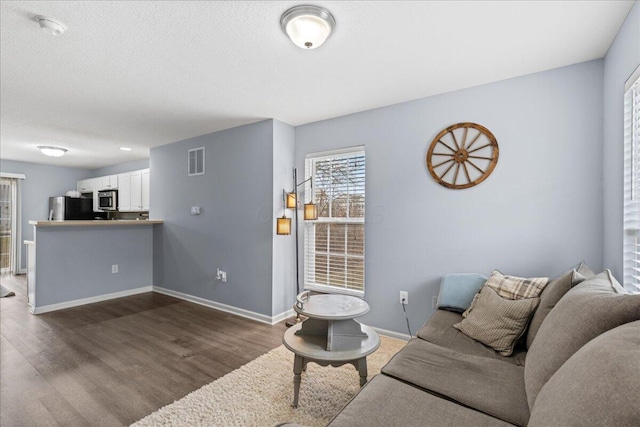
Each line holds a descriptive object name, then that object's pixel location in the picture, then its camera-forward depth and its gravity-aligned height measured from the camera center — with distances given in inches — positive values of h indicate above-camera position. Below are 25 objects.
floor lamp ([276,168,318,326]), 136.4 -0.5
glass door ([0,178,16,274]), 249.3 -11.1
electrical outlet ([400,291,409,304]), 119.3 -33.0
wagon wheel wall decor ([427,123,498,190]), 104.1 +20.5
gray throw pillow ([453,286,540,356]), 70.3 -26.3
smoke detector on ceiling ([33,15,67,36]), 70.0 +44.1
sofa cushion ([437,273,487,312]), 95.1 -24.4
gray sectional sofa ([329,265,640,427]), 28.2 -24.0
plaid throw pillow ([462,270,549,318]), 77.7 -19.7
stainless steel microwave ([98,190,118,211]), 240.4 +10.1
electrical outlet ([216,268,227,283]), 159.0 -32.7
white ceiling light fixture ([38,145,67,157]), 196.3 +40.8
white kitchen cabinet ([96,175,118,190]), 241.9 +24.7
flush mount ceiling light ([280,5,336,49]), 67.2 +43.3
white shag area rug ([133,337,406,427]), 73.7 -49.7
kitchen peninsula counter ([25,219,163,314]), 155.6 -27.5
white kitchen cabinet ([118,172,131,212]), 229.1 +15.8
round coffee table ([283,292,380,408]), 72.0 -32.4
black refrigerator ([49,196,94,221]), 250.8 +3.9
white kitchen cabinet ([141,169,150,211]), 215.9 +16.8
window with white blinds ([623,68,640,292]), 68.4 +6.2
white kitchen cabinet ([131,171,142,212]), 220.8 +15.9
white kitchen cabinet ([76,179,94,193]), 272.4 +24.7
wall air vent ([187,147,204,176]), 173.0 +29.6
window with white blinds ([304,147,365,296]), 135.0 -5.4
